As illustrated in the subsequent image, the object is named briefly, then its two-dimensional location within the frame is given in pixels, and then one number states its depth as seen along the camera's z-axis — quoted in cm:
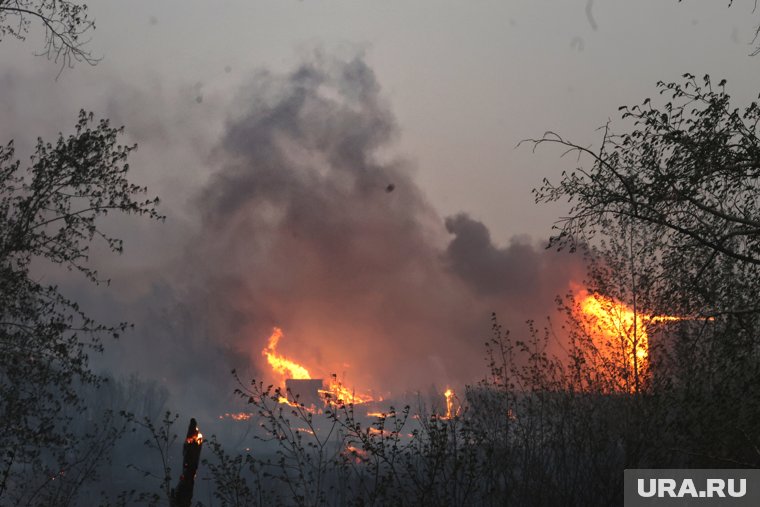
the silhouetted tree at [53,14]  1200
